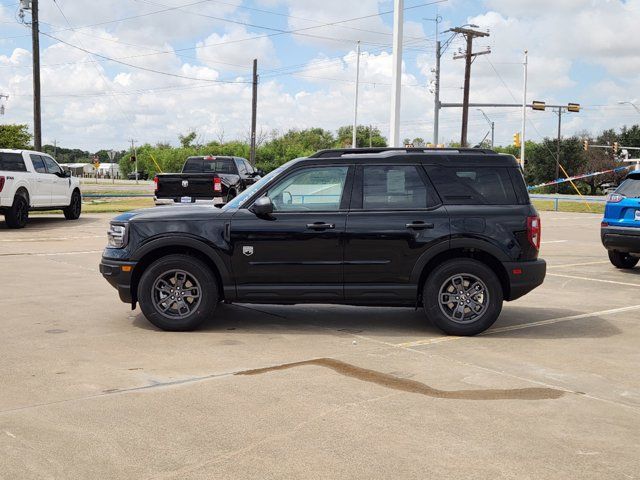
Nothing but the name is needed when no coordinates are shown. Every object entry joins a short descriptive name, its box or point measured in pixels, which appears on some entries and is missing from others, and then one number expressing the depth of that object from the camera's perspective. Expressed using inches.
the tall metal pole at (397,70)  690.2
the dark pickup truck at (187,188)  805.9
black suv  305.7
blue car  486.6
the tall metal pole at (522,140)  2208.9
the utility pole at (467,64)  1961.6
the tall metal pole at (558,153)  2835.6
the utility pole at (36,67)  1235.2
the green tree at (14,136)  1753.2
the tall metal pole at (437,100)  1905.3
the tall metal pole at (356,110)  2443.4
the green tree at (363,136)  4439.0
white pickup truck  778.2
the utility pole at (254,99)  1854.1
